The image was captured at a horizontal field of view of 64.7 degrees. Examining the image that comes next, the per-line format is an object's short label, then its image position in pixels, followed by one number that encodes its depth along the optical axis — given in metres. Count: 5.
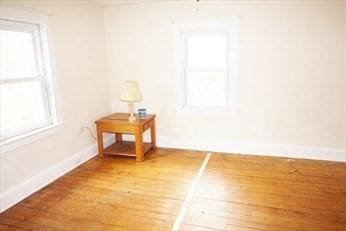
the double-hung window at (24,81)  2.74
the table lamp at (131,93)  3.73
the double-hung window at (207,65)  3.77
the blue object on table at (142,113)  4.04
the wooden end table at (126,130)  3.71
